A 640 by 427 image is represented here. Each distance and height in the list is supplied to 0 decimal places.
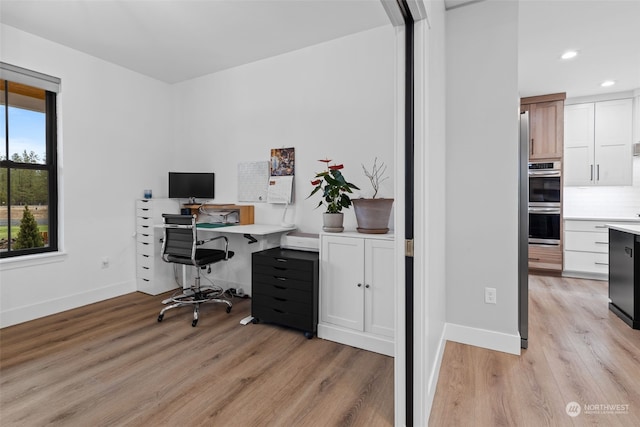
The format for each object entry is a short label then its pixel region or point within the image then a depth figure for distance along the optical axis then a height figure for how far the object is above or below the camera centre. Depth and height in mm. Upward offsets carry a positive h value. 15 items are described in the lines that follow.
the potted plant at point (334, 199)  2588 +88
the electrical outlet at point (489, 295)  2359 -623
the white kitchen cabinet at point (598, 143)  4352 +914
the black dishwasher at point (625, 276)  2598 -568
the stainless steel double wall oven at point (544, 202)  4418 +104
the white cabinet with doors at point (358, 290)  2330 -605
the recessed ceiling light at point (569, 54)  3307 +1595
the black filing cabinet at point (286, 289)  2562 -647
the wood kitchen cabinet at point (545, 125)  4465 +1174
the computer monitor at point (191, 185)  3777 +290
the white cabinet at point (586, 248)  4234 -513
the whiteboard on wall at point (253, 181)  3566 +319
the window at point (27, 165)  2938 +424
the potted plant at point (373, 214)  2412 -32
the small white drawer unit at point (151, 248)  3662 -440
